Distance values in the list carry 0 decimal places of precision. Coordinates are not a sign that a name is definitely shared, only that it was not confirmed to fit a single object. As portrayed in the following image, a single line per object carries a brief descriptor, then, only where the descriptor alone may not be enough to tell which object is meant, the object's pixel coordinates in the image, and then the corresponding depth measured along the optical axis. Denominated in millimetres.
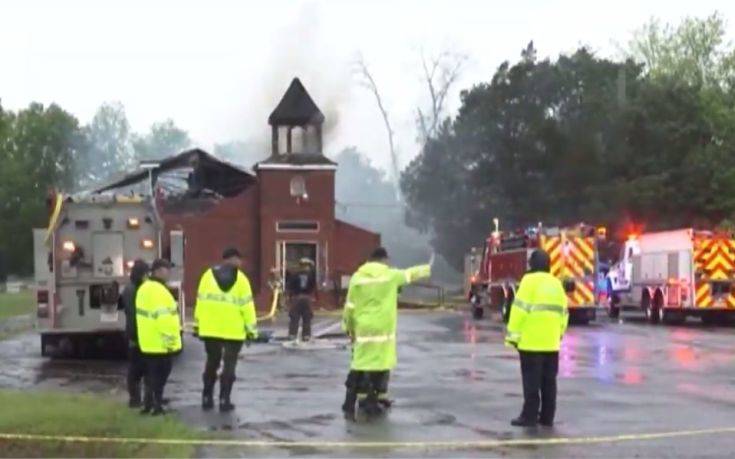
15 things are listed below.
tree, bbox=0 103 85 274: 67438
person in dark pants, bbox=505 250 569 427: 11422
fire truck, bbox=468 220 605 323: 32281
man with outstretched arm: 11995
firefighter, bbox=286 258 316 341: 22422
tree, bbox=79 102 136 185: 132375
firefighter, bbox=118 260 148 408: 12609
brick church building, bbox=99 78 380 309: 48000
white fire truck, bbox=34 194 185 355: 19484
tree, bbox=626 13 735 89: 73812
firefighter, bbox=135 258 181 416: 12148
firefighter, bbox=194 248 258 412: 12578
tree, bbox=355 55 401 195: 94106
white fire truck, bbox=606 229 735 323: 32500
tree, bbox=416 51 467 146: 85256
